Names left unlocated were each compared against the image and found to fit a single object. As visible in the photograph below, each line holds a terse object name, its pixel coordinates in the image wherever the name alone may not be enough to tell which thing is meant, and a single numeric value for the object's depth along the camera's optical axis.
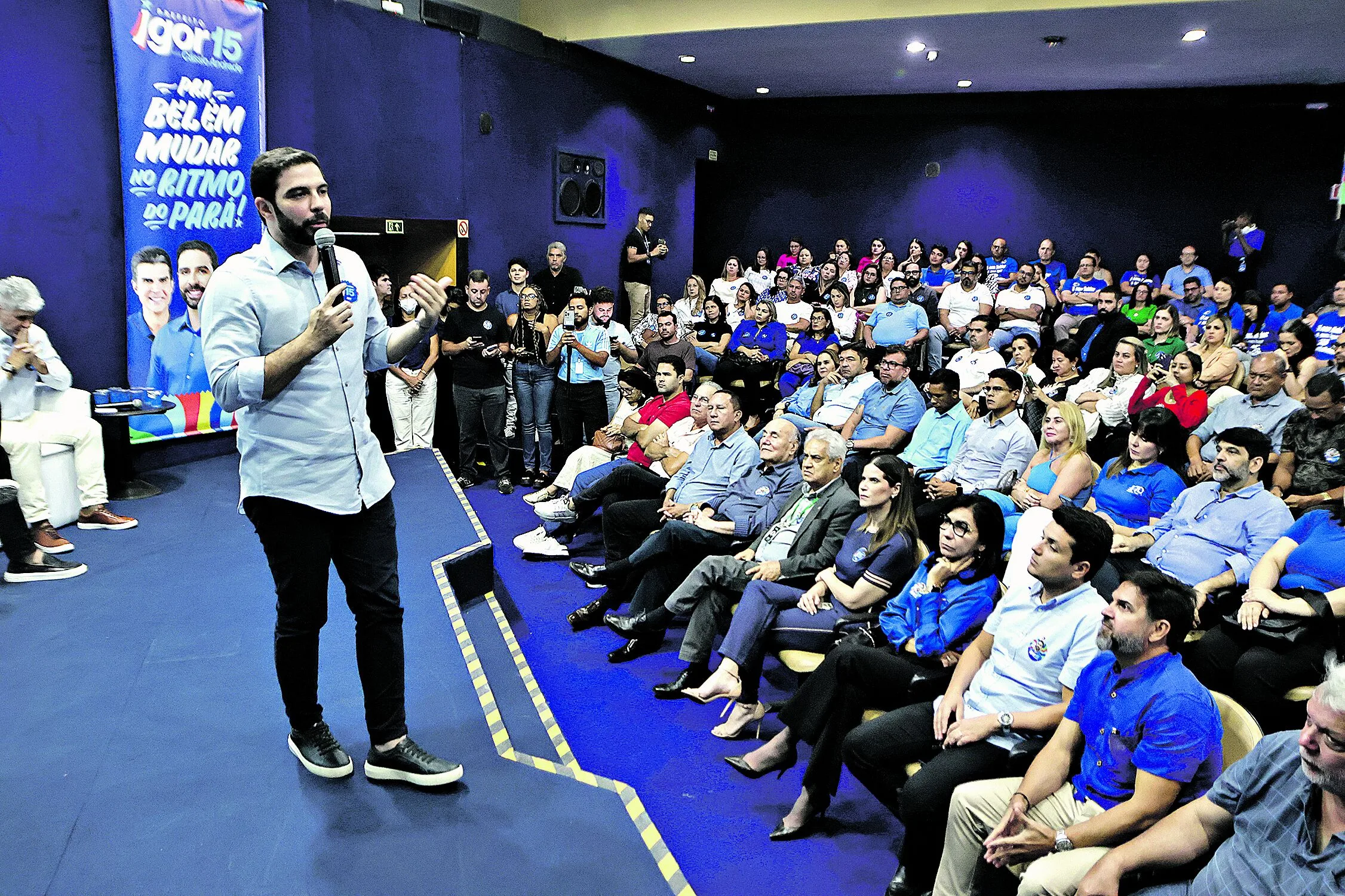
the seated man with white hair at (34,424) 4.21
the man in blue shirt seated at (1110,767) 2.06
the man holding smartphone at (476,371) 6.98
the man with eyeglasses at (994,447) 4.61
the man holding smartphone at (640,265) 9.90
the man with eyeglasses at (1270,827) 1.63
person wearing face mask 6.99
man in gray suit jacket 3.68
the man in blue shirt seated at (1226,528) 3.33
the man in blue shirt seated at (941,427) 5.18
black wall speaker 8.93
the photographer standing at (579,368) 6.81
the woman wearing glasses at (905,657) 2.90
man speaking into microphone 1.92
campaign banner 5.36
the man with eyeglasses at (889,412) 5.65
